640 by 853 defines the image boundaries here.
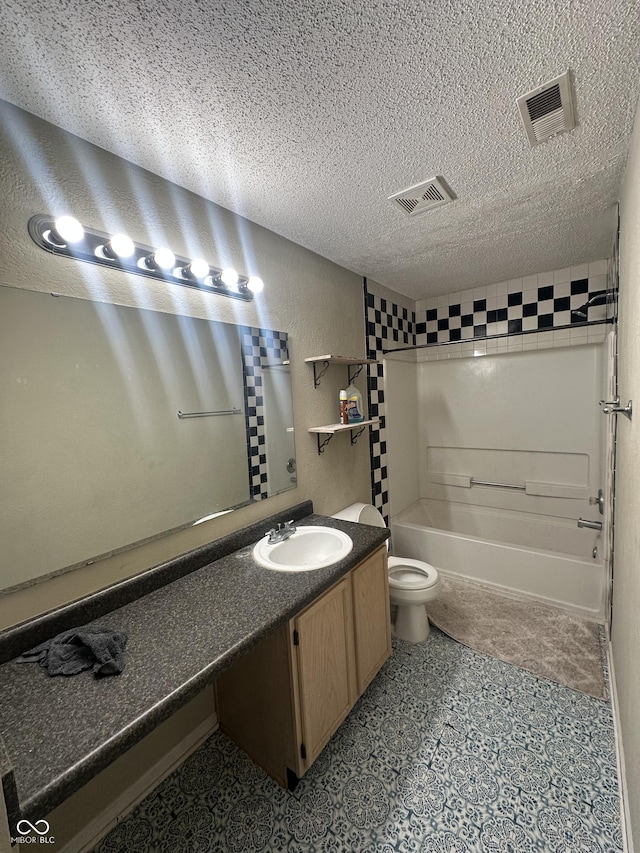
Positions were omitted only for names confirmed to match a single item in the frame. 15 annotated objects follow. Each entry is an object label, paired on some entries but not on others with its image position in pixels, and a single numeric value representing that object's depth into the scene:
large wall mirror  1.00
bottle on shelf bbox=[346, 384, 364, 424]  2.08
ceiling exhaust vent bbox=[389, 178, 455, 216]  1.40
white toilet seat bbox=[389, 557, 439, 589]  1.98
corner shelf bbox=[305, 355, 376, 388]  1.87
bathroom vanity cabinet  1.22
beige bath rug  1.75
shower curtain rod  2.01
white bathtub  2.15
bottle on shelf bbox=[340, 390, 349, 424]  2.05
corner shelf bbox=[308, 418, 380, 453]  1.91
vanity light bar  1.05
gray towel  0.89
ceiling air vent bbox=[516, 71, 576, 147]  0.97
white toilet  1.94
